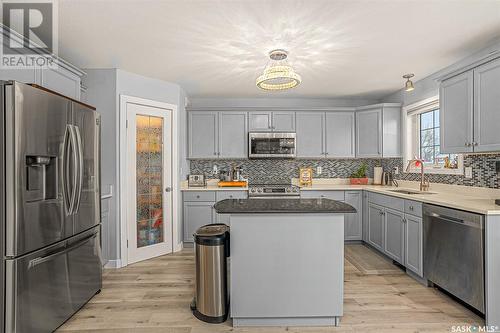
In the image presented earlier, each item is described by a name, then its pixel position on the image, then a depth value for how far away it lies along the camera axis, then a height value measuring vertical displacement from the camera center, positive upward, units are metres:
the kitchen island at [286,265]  2.15 -0.77
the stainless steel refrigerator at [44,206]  1.73 -0.28
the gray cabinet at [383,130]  4.40 +0.60
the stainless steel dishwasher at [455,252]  2.21 -0.77
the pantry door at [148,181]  3.61 -0.19
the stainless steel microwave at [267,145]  4.56 +0.36
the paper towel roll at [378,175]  4.76 -0.14
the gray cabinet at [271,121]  4.67 +0.78
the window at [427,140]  3.47 +0.39
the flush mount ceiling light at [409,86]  3.40 +1.00
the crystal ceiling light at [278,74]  2.41 +0.82
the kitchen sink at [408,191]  3.51 -0.32
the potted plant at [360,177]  4.84 -0.18
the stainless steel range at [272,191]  4.25 -0.38
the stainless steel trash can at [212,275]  2.21 -0.87
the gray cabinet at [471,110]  2.37 +0.53
